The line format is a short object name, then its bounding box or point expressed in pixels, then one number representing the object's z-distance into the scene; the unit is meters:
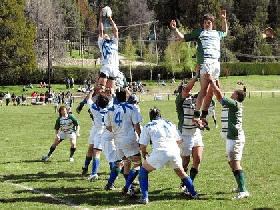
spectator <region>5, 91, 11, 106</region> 56.97
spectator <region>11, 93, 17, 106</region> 56.83
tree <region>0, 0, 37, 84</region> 68.62
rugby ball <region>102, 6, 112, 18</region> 14.12
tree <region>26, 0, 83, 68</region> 81.75
